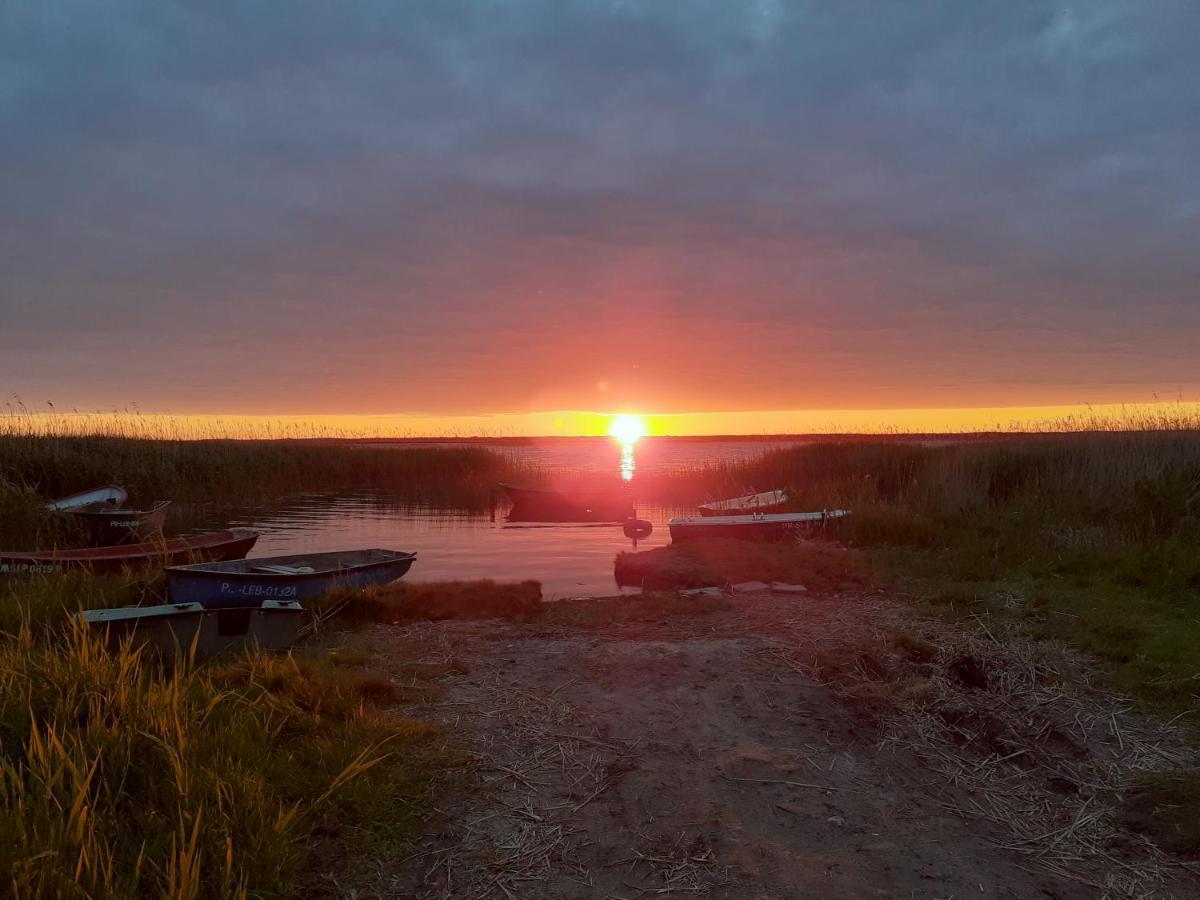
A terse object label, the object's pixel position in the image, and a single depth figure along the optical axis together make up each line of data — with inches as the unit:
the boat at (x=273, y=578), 390.6
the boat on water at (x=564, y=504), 1179.8
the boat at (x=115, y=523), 720.3
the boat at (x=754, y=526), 657.6
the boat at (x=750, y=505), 826.8
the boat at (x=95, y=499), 795.0
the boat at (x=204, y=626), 295.9
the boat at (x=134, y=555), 450.6
